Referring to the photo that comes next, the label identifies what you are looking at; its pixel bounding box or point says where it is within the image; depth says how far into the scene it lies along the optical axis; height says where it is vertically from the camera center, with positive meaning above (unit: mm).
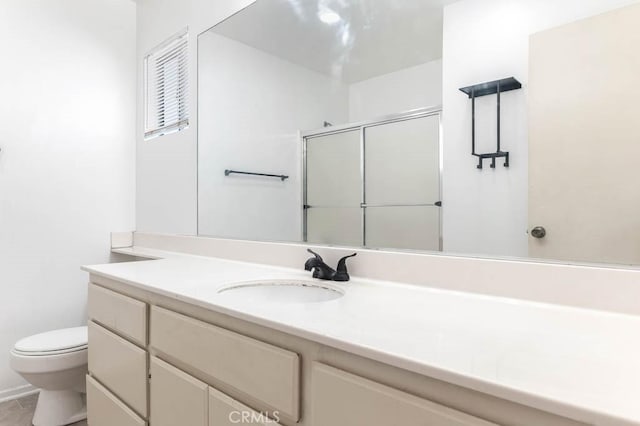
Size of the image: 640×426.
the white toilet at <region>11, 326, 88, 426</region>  1785 -777
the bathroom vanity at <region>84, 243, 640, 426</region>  527 -261
